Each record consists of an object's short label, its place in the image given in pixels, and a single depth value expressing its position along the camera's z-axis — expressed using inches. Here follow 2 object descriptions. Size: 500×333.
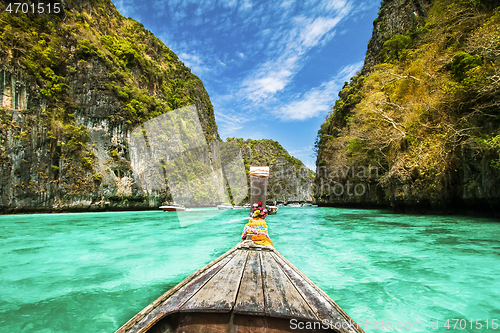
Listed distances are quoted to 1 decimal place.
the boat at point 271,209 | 662.2
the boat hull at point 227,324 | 55.2
